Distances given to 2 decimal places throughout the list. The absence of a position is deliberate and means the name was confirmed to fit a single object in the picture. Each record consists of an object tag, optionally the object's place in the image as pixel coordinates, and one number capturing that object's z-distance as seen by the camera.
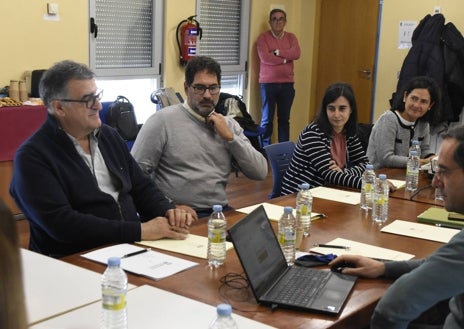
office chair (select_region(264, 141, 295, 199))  3.74
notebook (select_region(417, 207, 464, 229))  2.69
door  7.52
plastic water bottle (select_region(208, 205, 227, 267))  2.11
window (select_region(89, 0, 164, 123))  5.65
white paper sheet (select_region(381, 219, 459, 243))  2.51
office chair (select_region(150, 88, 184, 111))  5.88
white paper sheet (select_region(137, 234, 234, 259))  2.19
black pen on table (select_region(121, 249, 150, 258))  2.14
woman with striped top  3.48
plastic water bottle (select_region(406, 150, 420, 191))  3.39
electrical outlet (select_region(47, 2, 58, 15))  5.11
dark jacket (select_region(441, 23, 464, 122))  6.43
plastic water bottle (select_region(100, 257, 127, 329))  1.52
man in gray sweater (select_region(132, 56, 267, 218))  3.15
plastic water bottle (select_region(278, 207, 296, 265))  2.15
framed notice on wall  7.08
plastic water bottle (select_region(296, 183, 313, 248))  2.45
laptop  1.80
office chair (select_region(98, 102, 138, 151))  5.04
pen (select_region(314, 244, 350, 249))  2.31
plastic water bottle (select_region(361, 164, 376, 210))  2.92
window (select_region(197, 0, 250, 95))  6.83
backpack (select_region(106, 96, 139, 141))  5.02
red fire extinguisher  6.29
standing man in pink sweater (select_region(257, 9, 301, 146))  7.17
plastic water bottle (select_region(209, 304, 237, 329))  1.41
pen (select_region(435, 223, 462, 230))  2.67
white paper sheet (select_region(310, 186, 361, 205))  3.05
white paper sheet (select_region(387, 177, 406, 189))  3.40
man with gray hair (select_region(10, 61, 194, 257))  2.33
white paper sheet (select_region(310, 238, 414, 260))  2.24
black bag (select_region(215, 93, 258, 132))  6.50
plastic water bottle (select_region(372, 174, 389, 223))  2.76
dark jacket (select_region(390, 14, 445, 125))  6.48
